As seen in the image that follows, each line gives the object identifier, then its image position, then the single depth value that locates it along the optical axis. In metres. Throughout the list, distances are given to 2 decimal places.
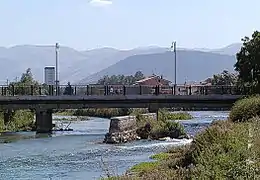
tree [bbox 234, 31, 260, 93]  73.70
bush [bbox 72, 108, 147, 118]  104.71
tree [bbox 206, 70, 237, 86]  139.74
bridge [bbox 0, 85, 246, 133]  73.12
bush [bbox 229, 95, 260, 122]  39.12
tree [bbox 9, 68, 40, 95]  82.51
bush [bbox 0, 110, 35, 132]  79.19
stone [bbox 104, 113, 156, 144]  55.97
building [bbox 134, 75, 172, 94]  87.33
